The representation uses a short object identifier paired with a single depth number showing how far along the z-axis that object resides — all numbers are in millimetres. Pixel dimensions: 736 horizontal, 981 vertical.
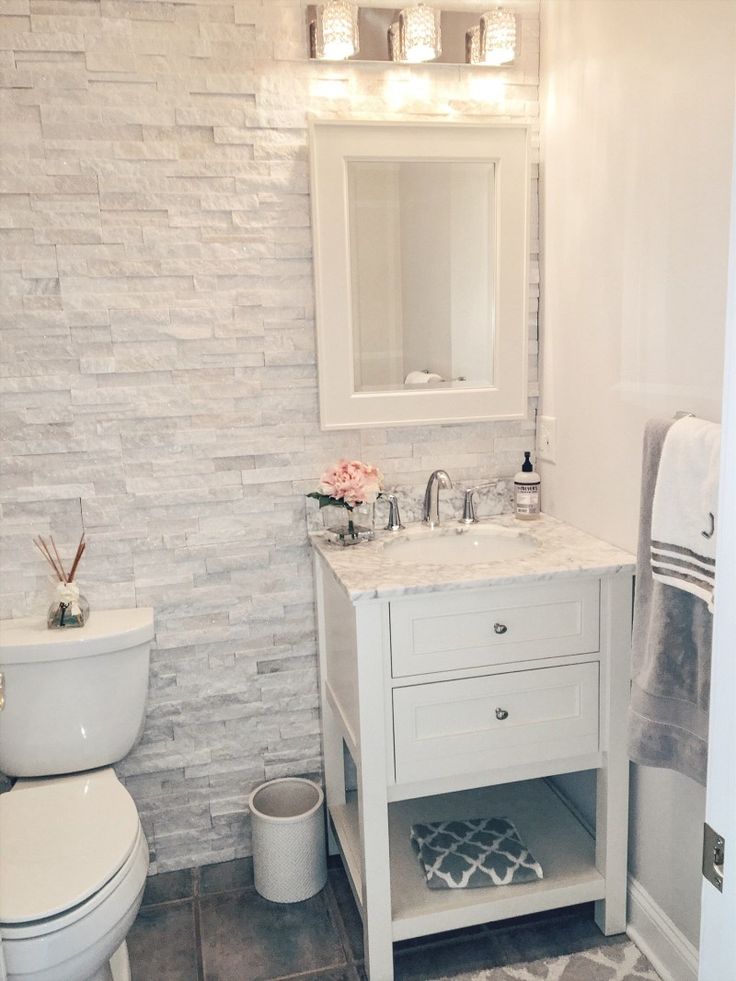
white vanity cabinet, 1730
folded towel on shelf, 1916
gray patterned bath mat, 1831
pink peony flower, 1994
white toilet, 1468
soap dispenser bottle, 2211
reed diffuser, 1969
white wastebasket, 2096
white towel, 1371
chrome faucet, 2182
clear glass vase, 2064
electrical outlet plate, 2219
